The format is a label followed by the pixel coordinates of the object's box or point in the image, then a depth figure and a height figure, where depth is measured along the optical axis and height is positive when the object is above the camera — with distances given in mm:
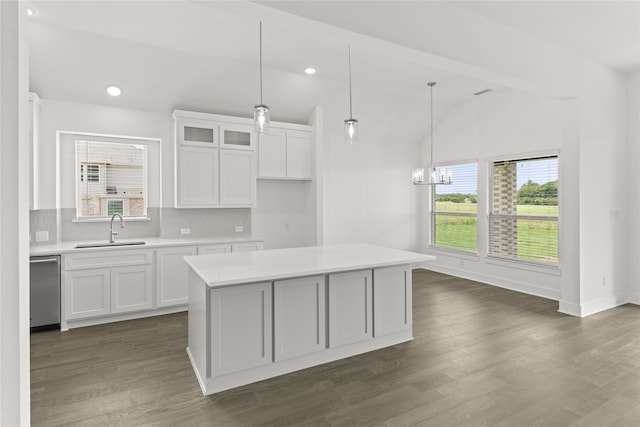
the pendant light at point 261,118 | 2791 +762
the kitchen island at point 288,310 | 2494 -766
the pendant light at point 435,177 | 4762 +495
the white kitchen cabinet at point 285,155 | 5059 +865
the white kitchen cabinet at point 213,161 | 4512 +698
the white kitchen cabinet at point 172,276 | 4176 -745
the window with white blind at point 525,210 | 4980 +45
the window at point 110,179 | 4438 +456
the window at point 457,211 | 6090 +36
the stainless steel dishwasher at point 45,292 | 3598 -807
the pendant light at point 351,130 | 3131 +742
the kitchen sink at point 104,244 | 4062 -359
